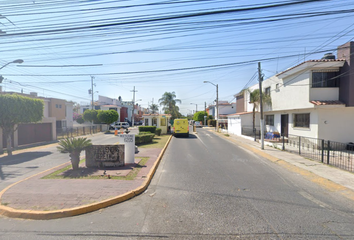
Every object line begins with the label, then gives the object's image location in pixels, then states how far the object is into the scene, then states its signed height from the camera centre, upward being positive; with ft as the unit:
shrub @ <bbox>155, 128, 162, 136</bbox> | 80.69 -5.11
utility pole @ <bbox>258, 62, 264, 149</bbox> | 49.39 +11.00
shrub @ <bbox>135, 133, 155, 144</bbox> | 51.67 -5.31
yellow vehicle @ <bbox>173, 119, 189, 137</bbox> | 79.46 -3.38
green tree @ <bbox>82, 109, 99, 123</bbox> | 114.62 +1.98
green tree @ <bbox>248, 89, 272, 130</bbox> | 65.77 +6.74
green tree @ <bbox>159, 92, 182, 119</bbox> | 187.17 +14.78
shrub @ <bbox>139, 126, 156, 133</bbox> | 71.38 -3.73
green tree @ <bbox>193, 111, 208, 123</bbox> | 192.65 +3.53
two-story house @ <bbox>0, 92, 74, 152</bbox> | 54.33 -4.09
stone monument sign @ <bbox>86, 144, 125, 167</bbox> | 26.40 -4.89
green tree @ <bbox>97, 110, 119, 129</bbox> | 111.96 +1.39
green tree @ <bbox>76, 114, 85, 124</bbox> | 161.82 -1.28
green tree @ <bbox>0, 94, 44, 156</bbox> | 41.10 +1.50
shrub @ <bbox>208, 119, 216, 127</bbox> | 161.22 -3.52
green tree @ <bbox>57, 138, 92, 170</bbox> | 24.13 -3.59
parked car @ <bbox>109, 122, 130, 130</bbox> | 127.51 -4.57
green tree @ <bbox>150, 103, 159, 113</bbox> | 268.41 +15.54
